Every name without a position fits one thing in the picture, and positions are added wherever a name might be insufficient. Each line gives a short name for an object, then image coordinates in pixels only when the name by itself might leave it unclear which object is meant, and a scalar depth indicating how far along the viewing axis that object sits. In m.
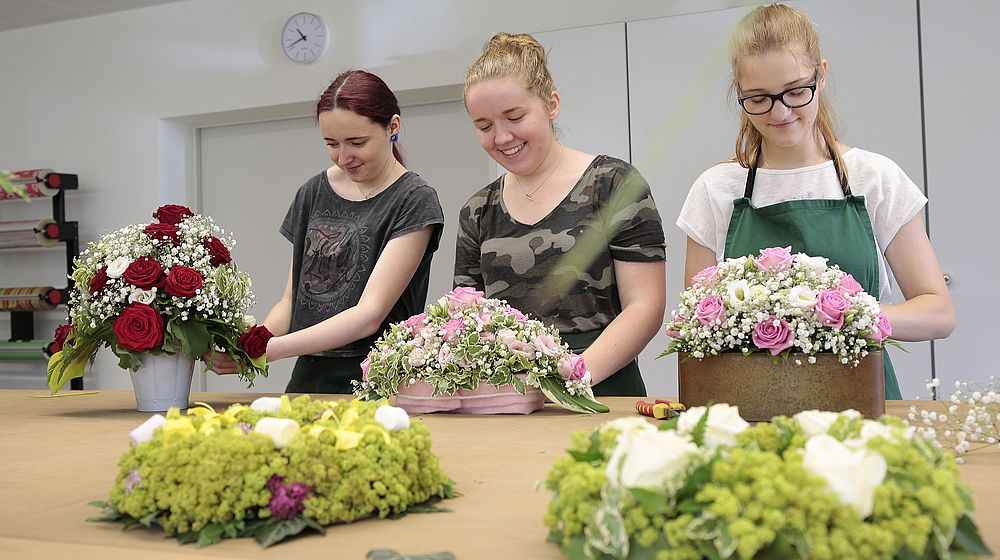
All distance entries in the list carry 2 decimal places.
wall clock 5.17
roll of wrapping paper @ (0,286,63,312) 5.46
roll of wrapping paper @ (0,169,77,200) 5.41
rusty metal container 1.42
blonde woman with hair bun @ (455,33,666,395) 1.99
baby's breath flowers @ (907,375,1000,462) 1.20
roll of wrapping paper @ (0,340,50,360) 5.61
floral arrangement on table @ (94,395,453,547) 0.85
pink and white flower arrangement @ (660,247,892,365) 1.41
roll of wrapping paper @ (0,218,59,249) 5.49
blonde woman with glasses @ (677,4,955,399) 1.79
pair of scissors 1.53
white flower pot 1.86
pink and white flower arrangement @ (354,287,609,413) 1.63
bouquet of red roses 1.78
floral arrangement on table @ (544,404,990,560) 0.64
